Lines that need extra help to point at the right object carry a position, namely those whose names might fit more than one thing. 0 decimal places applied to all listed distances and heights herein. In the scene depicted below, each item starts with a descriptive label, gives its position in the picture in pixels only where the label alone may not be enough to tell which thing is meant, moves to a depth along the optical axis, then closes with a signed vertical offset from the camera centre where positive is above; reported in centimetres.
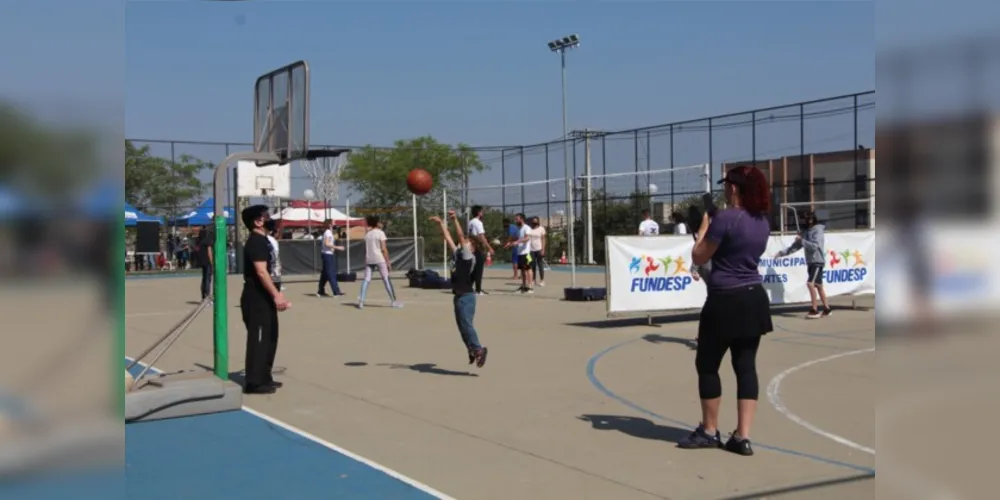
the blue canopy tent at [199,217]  3747 +143
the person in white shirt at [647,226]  1998 +45
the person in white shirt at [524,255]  2073 -20
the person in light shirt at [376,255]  1758 -13
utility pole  3353 +155
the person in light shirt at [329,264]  2064 -36
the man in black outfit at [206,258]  1769 -17
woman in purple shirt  607 -33
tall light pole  3906 +914
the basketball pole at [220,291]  833 -40
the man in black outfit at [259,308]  859 -58
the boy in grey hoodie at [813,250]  1453 -10
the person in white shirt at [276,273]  1660 -46
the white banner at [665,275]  1392 -49
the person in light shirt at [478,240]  1057 +9
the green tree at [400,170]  4231 +407
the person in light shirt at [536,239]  2132 +19
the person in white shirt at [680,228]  1604 +32
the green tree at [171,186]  3518 +270
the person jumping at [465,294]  955 -51
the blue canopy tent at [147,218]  3297 +130
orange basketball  1387 +105
